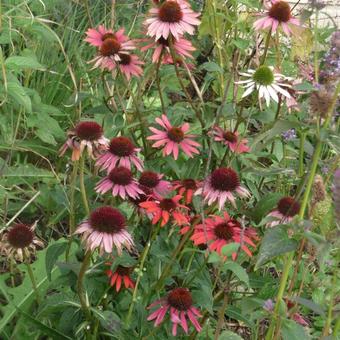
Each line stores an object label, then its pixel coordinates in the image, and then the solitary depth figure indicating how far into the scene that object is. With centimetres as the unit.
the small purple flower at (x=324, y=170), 175
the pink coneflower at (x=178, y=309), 136
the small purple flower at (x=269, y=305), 125
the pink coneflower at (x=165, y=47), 164
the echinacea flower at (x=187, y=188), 149
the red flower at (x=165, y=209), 134
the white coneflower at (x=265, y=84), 154
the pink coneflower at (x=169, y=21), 159
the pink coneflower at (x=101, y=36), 169
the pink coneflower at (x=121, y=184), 137
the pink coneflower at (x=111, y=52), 164
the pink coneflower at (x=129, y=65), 170
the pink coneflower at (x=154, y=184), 144
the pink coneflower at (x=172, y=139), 155
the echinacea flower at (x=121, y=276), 141
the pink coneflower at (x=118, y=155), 146
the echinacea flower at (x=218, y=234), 136
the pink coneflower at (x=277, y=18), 171
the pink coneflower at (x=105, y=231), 127
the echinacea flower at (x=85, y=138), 137
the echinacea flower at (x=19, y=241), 146
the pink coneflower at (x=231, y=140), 160
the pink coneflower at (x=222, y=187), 140
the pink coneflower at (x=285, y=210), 138
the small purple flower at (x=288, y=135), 185
